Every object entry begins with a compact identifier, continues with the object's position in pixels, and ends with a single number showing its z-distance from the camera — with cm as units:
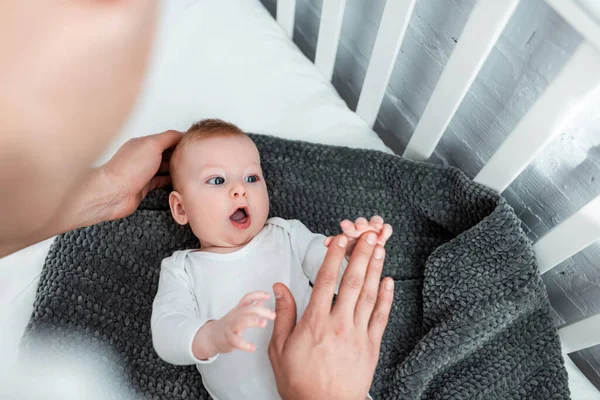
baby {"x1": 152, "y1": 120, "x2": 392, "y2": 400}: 84
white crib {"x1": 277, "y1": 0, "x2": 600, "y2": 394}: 67
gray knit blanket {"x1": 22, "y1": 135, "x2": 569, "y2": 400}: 93
